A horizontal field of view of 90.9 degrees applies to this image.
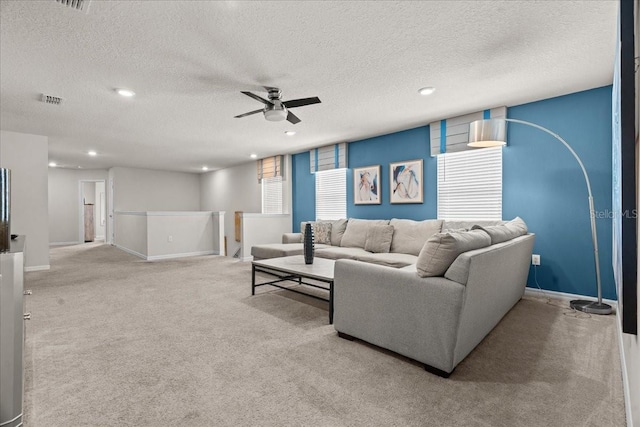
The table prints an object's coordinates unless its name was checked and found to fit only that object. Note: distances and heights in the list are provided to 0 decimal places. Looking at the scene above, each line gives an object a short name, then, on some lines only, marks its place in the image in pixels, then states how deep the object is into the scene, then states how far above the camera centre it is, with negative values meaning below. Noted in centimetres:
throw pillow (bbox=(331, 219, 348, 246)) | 542 -35
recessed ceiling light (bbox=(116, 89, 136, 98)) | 344 +131
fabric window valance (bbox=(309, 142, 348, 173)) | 612 +108
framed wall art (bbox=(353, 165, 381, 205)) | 556 +45
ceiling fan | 326 +110
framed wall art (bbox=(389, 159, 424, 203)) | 497 +47
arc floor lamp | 317 +77
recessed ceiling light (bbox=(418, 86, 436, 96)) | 345 +134
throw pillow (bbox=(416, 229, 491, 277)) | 192 -25
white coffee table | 291 -61
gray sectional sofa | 188 -58
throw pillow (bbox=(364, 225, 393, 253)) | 457 -42
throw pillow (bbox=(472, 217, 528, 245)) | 242 -18
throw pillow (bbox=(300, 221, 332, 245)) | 554 -39
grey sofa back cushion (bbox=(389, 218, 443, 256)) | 430 -33
